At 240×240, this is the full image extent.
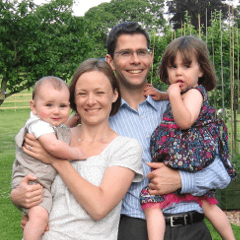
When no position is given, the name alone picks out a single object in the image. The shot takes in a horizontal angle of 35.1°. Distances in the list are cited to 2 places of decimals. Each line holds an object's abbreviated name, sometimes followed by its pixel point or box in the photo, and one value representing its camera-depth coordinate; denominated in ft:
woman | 6.41
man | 7.34
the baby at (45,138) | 6.73
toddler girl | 7.35
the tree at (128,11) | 129.01
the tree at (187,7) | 111.10
